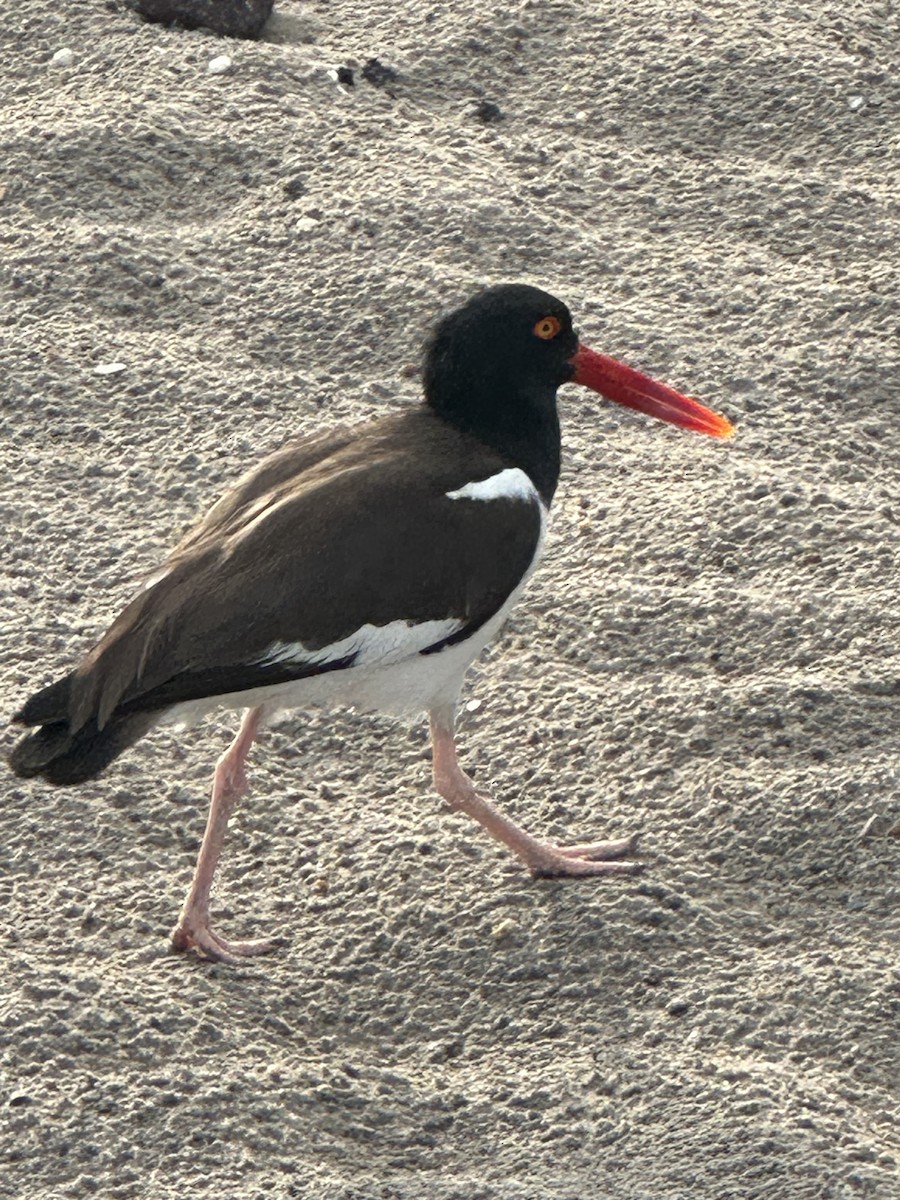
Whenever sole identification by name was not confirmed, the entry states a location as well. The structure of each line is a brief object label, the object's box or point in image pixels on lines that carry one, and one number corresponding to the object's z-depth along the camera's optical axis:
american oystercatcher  7.32
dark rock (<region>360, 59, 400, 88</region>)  11.90
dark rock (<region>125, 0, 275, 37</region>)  12.03
